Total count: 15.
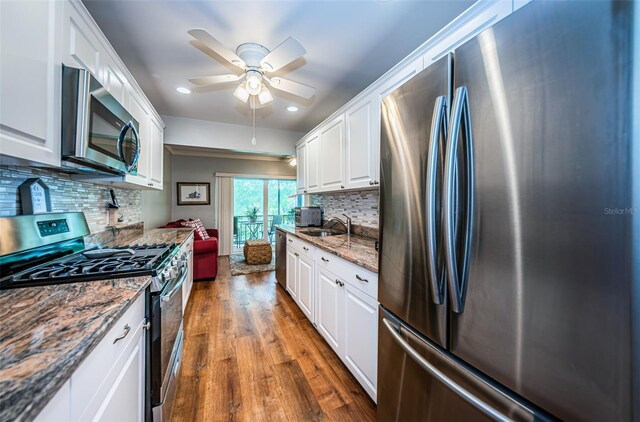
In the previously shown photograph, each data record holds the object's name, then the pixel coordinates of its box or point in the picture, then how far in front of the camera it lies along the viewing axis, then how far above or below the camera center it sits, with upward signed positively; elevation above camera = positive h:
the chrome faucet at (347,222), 2.76 -0.13
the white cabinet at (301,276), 2.26 -0.70
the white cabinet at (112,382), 0.57 -0.52
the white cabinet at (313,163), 3.01 +0.65
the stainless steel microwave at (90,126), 1.06 +0.43
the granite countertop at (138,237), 2.04 -0.28
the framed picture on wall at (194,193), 5.15 +0.39
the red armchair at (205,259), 3.45 -0.73
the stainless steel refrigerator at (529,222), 0.49 -0.03
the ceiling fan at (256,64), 1.50 +1.07
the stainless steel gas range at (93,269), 1.01 -0.28
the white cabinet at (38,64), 0.79 +0.56
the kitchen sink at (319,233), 2.87 -0.27
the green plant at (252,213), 5.87 -0.05
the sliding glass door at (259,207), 5.79 +0.09
